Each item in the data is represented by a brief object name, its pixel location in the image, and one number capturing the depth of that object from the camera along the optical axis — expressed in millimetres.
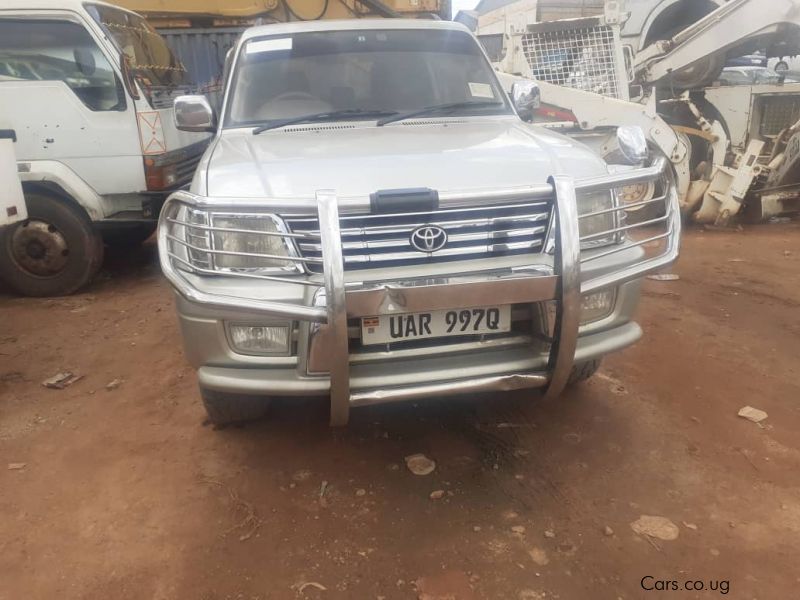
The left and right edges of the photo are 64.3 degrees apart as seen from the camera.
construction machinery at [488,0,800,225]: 6828
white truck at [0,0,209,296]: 4902
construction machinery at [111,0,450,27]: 8703
